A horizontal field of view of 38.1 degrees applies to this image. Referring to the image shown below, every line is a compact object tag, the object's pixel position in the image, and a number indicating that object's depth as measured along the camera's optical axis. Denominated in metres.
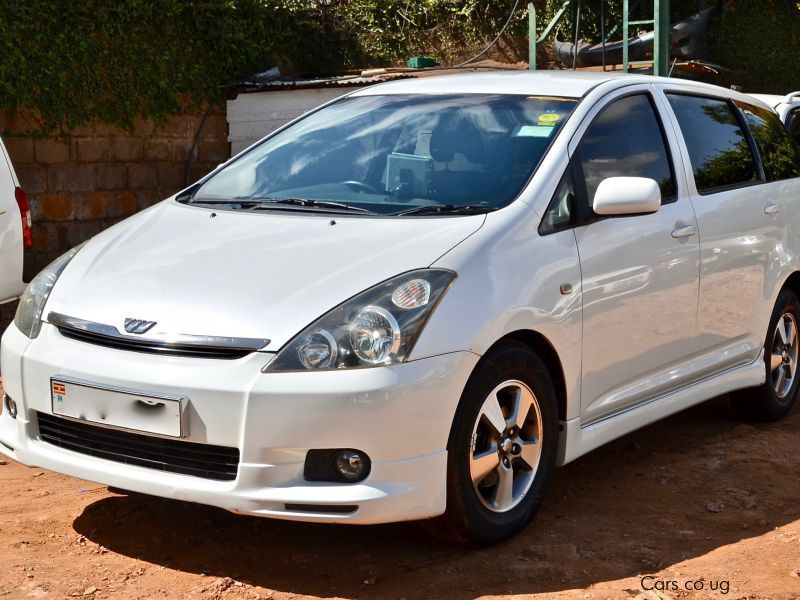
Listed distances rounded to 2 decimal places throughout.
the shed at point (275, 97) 11.44
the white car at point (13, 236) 7.48
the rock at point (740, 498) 4.74
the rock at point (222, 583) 3.78
